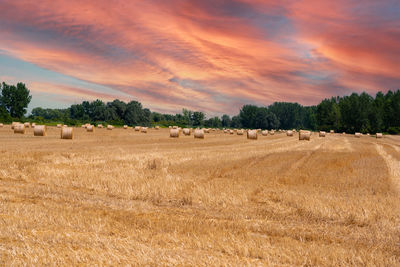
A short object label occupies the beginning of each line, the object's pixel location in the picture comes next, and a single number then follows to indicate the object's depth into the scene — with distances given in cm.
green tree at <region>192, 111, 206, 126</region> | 18700
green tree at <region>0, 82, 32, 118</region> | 12081
